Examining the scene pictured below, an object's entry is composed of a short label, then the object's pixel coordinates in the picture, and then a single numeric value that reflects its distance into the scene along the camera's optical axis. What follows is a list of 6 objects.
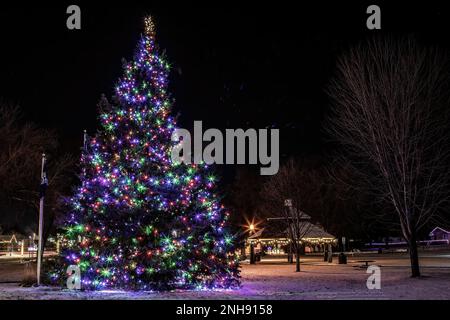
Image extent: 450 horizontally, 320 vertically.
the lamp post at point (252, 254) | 42.50
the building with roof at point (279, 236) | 44.91
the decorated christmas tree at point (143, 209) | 17.78
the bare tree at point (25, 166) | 36.59
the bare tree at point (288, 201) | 38.34
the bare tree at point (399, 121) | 24.19
